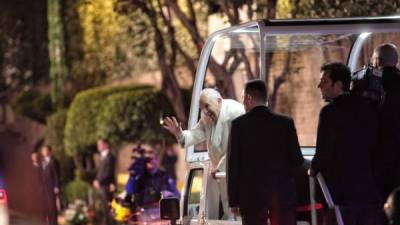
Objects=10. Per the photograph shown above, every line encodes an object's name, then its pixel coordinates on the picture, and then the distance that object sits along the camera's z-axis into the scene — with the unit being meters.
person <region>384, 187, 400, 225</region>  7.98
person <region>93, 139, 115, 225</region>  21.50
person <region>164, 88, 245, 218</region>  10.31
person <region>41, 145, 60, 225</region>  18.23
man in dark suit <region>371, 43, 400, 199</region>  9.34
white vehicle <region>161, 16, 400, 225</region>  9.76
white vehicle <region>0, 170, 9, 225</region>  12.26
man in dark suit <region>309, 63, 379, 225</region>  9.01
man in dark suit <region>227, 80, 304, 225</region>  9.05
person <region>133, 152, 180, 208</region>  16.80
